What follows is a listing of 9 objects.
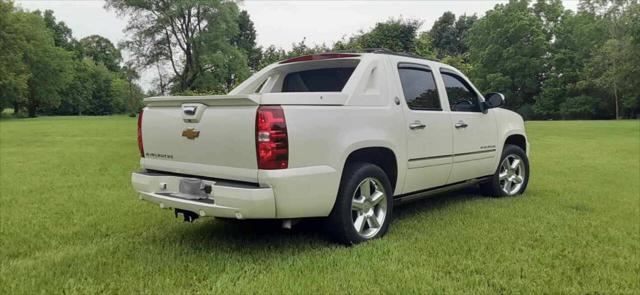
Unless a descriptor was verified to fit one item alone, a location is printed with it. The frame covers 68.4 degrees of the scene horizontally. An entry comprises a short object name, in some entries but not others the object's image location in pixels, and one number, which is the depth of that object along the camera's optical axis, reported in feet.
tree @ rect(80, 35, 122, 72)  282.15
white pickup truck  11.62
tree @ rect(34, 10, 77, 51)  237.66
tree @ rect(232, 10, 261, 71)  254.27
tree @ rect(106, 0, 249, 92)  147.02
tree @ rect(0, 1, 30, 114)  154.92
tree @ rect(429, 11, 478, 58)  235.61
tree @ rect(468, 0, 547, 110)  172.14
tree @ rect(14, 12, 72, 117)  172.55
